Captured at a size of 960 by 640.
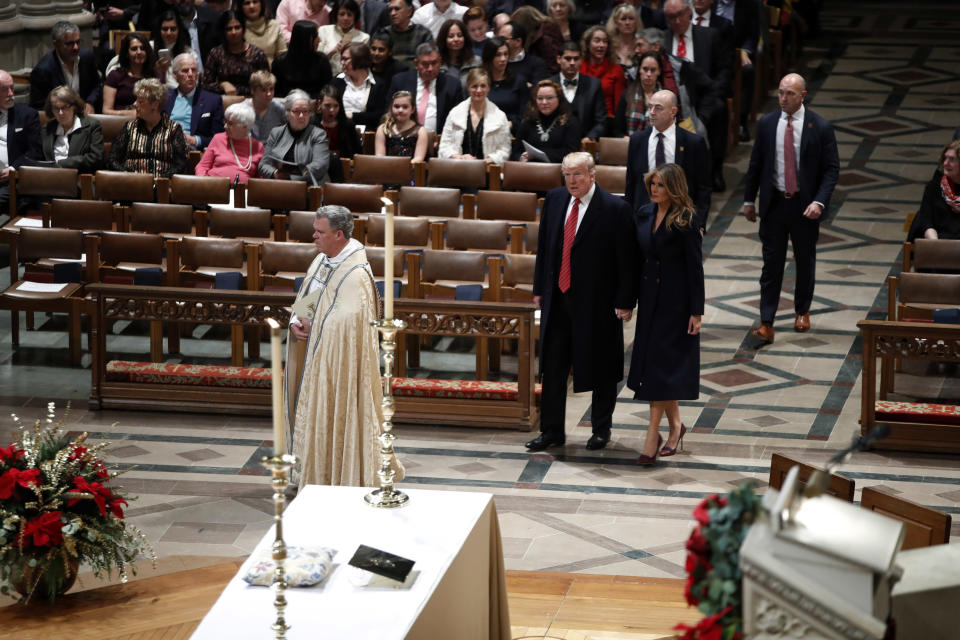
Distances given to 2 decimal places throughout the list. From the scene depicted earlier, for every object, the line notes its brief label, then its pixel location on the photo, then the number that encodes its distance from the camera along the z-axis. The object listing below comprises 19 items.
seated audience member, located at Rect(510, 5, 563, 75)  22.77
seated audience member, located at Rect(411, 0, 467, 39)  24.05
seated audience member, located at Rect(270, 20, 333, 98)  21.94
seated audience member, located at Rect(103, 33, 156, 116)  21.86
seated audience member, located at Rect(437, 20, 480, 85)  21.56
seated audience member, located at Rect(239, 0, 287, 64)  23.83
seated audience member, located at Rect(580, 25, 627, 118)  21.58
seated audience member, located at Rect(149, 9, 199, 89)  22.72
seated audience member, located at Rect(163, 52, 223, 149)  20.94
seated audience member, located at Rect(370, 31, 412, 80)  21.73
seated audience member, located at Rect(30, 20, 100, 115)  22.08
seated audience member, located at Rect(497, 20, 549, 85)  21.98
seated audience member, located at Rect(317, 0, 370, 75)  23.31
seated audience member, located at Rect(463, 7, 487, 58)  22.67
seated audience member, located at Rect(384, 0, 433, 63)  23.08
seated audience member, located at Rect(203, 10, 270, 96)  22.58
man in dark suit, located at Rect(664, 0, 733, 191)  22.41
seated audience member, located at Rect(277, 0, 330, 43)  24.56
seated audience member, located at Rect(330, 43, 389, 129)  21.36
